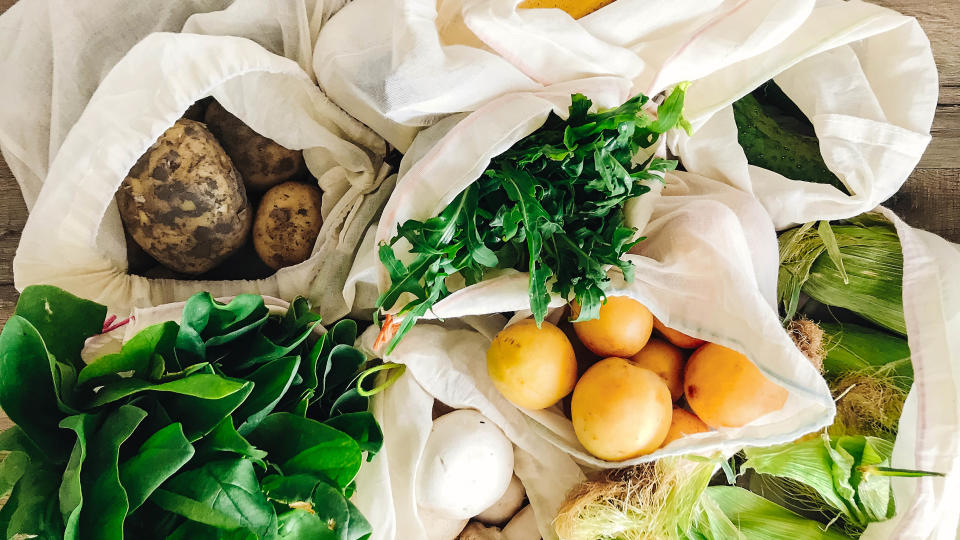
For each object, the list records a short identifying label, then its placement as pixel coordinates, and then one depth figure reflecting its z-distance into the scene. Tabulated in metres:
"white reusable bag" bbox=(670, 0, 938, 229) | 0.73
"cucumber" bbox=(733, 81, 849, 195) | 0.83
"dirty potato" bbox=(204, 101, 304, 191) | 0.81
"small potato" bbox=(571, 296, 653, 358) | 0.73
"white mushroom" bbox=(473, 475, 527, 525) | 0.85
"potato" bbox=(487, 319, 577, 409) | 0.72
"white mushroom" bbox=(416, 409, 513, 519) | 0.76
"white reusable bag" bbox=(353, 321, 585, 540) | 0.76
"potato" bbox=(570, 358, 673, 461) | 0.69
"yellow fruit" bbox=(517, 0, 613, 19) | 0.74
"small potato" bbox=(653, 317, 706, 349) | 0.77
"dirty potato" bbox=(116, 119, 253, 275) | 0.74
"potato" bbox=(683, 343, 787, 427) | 0.69
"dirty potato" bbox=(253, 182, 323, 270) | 0.81
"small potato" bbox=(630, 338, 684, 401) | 0.77
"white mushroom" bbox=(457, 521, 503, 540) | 0.84
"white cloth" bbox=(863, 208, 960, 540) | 0.72
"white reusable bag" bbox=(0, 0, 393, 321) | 0.68
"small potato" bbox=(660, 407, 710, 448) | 0.74
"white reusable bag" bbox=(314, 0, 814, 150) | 0.66
